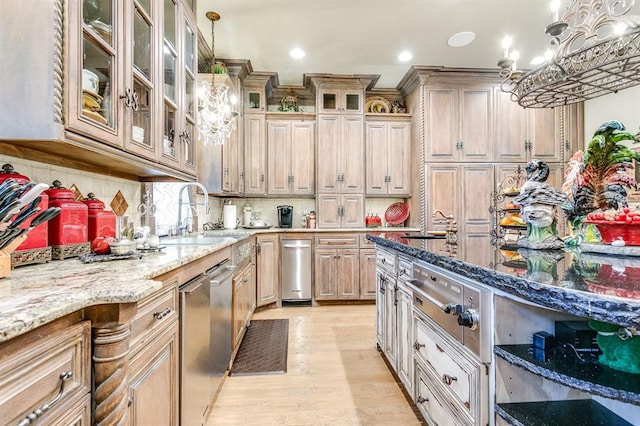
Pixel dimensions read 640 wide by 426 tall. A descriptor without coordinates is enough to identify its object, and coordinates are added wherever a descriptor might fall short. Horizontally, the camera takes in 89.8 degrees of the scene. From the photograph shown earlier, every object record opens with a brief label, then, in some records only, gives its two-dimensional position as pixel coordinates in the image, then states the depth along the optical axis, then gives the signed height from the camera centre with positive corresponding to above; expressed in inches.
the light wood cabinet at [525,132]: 167.0 +43.8
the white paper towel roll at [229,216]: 161.5 +0.4
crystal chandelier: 106.9 +36.4
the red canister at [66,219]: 52.2 -0.3
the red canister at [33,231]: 45.2 -2.1
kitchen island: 31.1 -15.6
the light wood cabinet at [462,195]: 163.3 +10.9
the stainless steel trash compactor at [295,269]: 159.2 -26.1
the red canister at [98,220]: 60.8 -0.6
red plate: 182.1 +1.9
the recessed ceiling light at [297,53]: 140.9 +73.4
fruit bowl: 50.4 -2.5
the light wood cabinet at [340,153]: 169.5 +33.8
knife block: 37.8 -4.6
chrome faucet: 114.6 +3.1
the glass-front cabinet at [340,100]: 169.9 +62.0
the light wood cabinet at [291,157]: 171.2 +32.1
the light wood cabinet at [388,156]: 175.2 +33.1
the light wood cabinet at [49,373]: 22.6 -12.5
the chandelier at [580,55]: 57.9 +31.3
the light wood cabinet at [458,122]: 164.6 +48.5
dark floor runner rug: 92.9 -43.9
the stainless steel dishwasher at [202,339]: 55.2 -25.0
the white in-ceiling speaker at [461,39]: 130.3 +74.0
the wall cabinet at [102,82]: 40.7 +21.5
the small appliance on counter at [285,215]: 173.9 +0.9
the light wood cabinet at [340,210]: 170.4 +3.5
